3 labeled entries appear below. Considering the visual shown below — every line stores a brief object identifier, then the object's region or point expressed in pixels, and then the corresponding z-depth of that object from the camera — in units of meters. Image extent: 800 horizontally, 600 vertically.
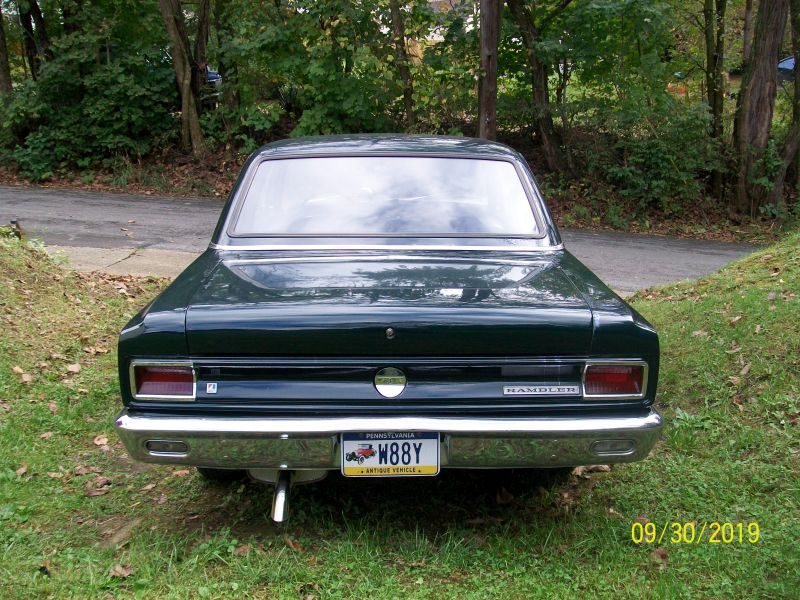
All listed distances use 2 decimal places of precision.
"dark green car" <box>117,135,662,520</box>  2.87
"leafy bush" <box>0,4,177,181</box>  14.87
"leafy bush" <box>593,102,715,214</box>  13.30
